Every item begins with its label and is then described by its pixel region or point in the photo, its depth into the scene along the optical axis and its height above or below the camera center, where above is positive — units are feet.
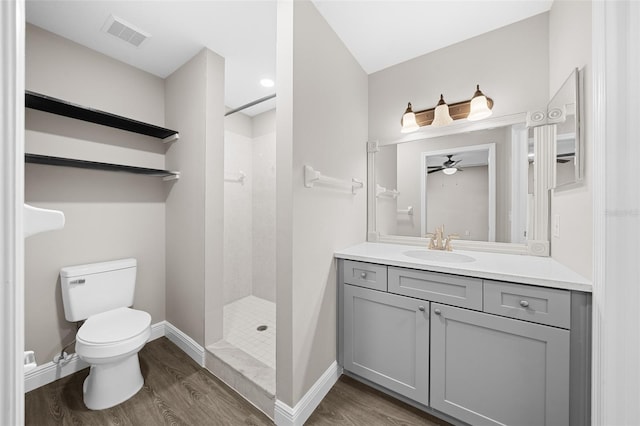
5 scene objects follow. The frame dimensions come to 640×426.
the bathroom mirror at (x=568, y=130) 3.84 +1.39
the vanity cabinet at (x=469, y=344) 3.47 -2.19
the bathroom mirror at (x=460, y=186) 5.44 +0.66
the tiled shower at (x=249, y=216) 9.29 -0.17
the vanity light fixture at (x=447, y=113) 5.63 +2.43
